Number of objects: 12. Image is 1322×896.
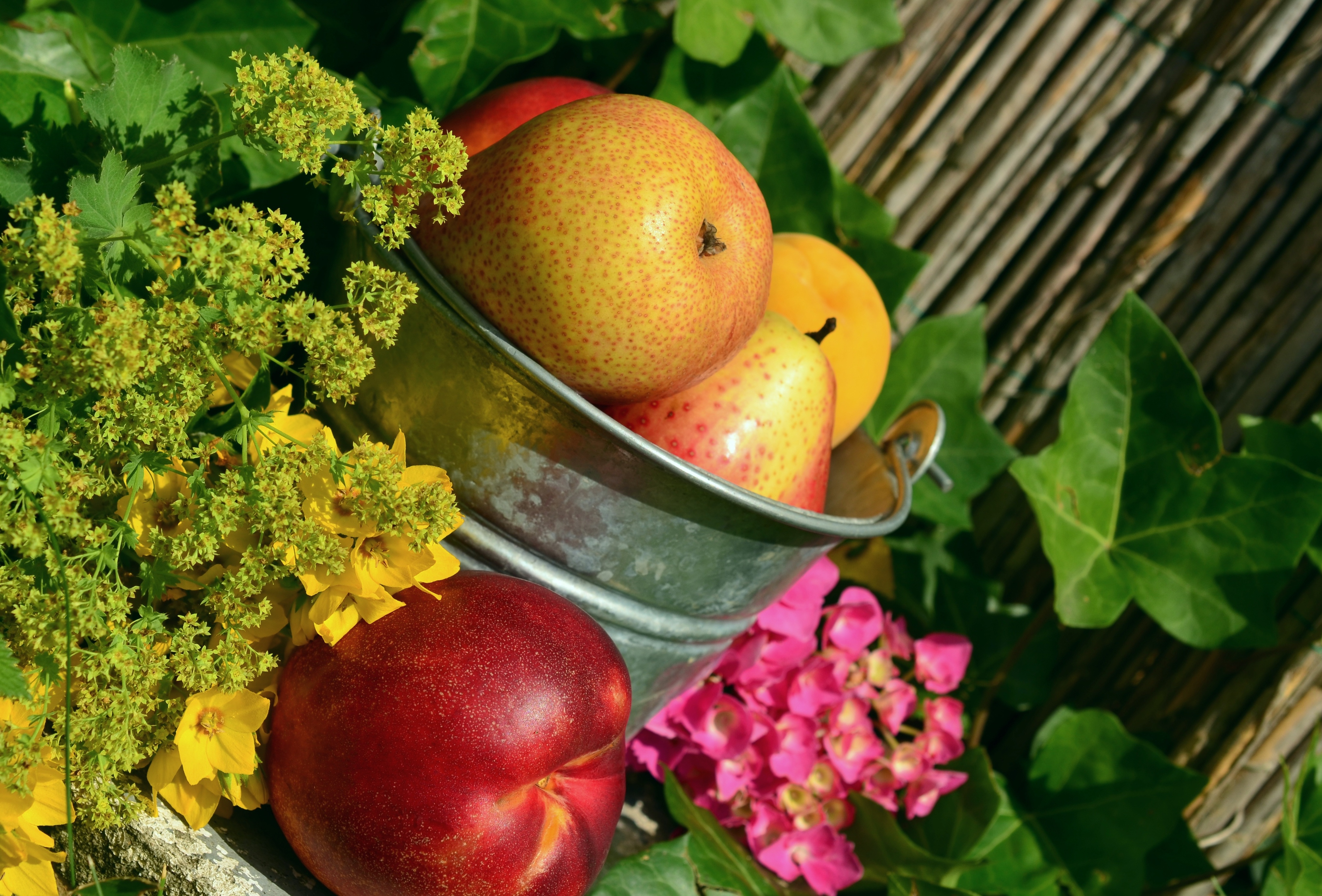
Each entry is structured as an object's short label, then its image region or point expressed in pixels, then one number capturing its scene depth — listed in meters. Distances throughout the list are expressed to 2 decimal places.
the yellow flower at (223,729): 0.55
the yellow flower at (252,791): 0.56
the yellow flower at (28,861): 0.54
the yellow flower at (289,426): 0.55
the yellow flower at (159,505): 0.55
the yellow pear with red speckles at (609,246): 0.56
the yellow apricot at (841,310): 0.63
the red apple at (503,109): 0.60
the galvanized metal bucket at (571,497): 0.56
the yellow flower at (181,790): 0.55
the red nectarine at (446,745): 0.55
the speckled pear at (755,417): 0.59
